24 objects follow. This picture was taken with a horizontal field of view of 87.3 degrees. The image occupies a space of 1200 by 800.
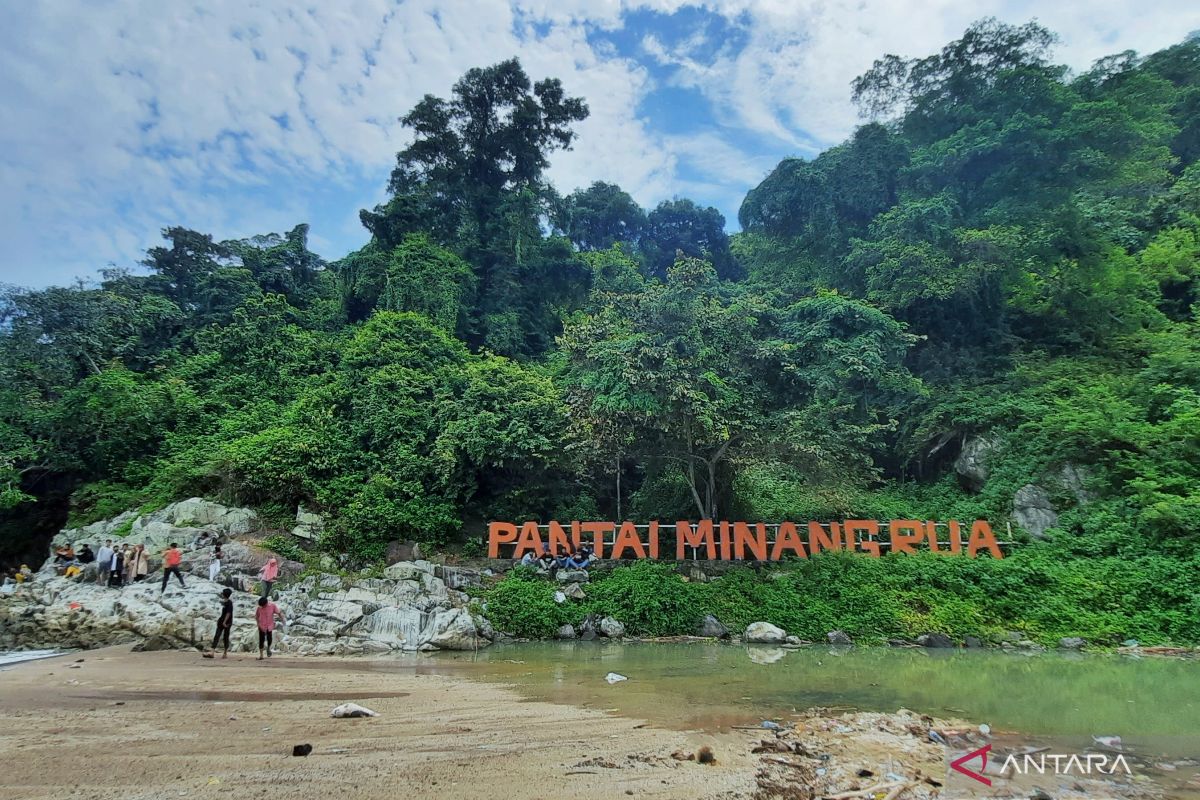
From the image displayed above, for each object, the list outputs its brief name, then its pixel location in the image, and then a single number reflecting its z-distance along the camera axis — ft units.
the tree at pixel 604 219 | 155.52
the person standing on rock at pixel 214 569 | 49.06
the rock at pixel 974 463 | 67.05
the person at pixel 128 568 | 48.90
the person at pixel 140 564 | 49.03
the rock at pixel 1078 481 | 57.11
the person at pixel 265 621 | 36.86
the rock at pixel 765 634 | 46.98
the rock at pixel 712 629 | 48.57
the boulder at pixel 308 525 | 62.13
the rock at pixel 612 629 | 48.52
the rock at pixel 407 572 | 53.36
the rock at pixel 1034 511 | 57.88
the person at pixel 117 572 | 48.26
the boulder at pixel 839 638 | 46.43
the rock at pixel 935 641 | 45.01
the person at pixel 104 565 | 49.24
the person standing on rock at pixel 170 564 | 45.19
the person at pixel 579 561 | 56.50
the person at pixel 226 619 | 37.29
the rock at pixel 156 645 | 39.19
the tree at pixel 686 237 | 148.66
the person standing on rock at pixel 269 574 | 44.86
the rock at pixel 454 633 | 43.19
